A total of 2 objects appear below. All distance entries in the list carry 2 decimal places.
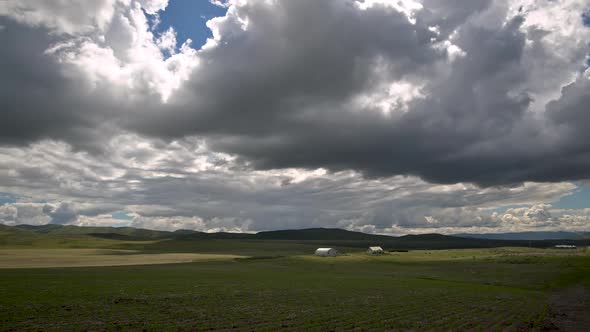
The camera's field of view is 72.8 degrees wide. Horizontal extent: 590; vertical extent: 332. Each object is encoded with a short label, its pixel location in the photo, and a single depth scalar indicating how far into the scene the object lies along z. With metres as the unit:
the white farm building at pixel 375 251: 174.75
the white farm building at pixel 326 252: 175.59
